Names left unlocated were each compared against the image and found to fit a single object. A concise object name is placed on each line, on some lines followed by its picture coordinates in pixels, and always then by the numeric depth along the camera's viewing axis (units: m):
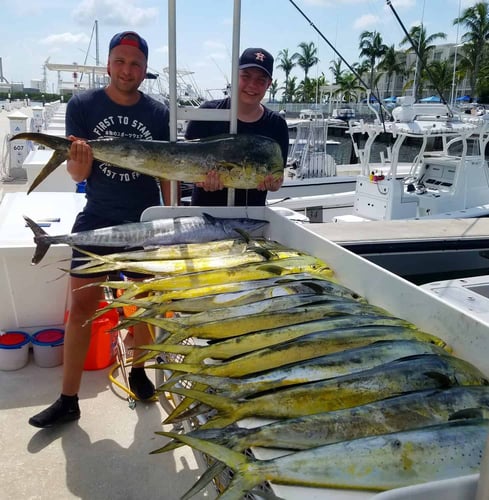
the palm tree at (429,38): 39.78
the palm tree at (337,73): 54.02
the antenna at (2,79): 73.93
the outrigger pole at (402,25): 5.32
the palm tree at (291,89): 74.62
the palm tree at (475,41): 42.94
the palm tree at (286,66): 74.69
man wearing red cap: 2.84
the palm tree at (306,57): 71.25
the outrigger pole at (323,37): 4.62
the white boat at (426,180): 9.41
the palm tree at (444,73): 42.91
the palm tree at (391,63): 54.38
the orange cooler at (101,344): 3.60
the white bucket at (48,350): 3.64
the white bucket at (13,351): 3.59
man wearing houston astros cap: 3.26
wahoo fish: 2.68
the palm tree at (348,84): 57.97
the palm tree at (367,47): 50.88
